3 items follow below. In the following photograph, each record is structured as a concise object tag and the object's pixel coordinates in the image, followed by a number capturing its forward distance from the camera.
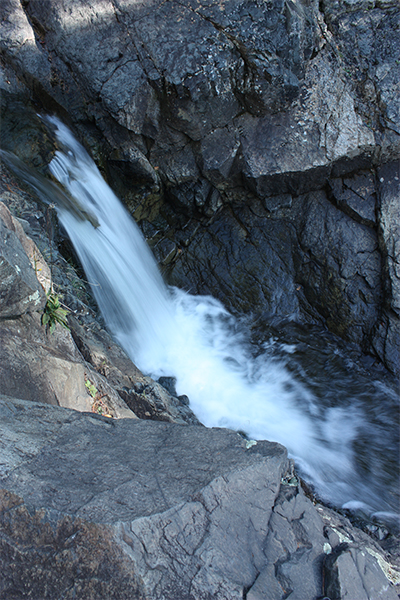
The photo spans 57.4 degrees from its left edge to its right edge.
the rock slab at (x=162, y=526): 1.51
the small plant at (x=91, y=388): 3.24
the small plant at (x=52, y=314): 3.25
